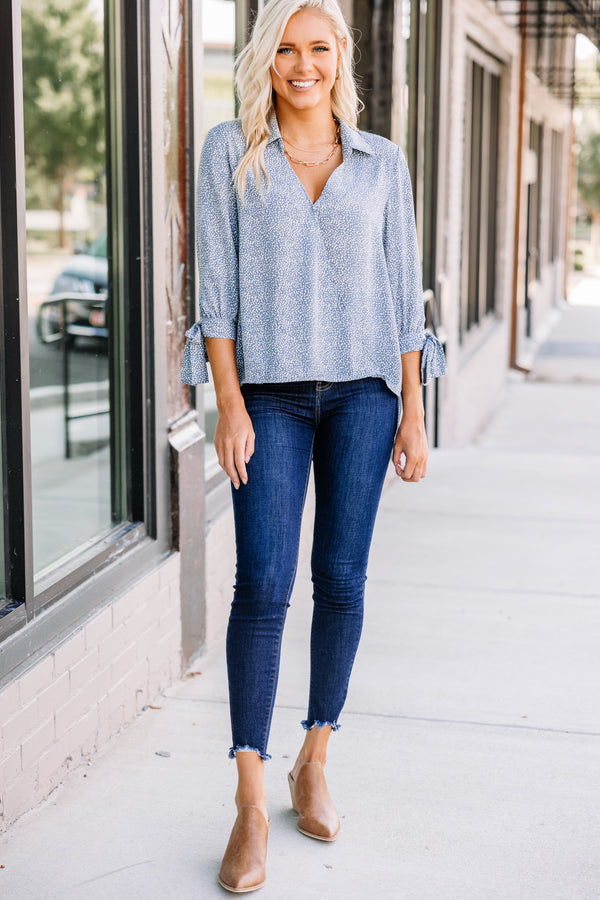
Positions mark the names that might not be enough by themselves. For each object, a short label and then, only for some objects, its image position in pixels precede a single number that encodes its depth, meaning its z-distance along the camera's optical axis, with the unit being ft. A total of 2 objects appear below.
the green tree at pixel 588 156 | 163.53
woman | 8.25
